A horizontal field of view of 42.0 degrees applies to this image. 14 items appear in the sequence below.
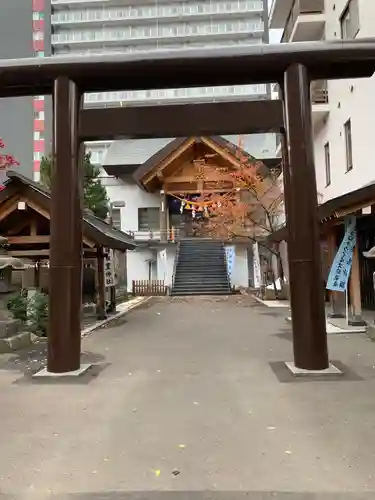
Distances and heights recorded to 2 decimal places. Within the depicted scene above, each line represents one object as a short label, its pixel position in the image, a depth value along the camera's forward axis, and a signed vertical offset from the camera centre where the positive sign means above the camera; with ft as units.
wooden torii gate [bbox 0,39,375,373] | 23.97 +7.60
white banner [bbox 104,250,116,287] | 53.11 +1.55
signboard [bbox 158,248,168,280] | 90.74 +3.71
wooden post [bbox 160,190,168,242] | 98.02 +13.62
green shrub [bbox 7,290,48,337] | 35.40 -1.86
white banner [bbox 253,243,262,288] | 81.82 +2.16
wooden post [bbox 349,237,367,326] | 39.40 -1.23
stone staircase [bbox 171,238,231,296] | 82.43 +2.14
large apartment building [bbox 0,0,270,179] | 220.43 +119.25
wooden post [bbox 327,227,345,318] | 45.50 -1.82
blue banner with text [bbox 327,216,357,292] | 38.45 +1.26
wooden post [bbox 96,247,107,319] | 50.27 -0.19
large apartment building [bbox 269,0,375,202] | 49.88 +20.08
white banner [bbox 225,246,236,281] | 84.17 +3.86
